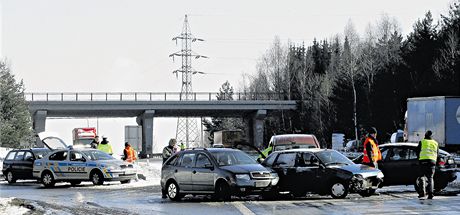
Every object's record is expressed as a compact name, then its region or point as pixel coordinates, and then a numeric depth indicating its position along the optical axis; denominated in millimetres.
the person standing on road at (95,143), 36656
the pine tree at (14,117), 77875
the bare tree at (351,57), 86875
